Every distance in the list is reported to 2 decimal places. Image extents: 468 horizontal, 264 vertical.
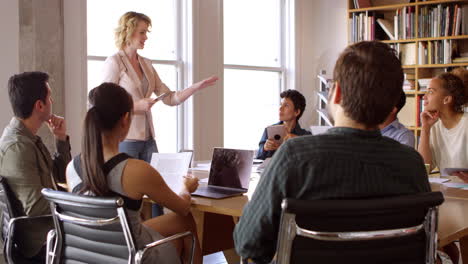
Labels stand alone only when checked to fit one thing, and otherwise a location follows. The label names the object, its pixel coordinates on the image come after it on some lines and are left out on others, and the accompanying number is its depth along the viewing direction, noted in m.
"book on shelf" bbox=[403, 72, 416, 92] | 5.73
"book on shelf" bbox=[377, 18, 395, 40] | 5.88
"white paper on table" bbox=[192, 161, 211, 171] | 3.40
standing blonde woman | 3.76
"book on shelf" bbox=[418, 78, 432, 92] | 5.59
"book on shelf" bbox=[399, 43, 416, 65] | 5.70
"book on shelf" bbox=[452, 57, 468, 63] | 5.38
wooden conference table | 1.88
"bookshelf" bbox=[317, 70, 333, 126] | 6.36
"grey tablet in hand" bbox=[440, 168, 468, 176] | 2.75
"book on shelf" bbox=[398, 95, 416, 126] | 5.78
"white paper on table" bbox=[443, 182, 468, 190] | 2.69
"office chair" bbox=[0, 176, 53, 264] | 2.19
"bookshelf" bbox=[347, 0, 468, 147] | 5.45
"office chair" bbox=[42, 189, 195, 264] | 1.75
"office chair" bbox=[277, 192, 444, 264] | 1.22
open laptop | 2.58
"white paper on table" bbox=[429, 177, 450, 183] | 2.86
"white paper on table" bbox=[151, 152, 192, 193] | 2.46
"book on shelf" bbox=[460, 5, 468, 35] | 5.40
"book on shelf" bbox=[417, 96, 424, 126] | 5.66
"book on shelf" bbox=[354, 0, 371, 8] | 6.08
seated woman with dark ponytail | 1.94
